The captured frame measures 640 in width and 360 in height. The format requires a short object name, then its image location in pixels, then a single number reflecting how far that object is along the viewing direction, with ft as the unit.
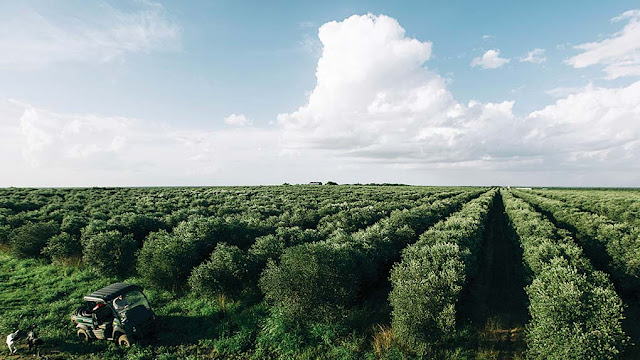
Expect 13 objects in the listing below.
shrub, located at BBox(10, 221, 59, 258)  94.32
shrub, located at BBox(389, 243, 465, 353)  45.55
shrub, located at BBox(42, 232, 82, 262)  88.89
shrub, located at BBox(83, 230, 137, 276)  81.05
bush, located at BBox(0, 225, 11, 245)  105.91
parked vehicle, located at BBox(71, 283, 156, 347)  51.37
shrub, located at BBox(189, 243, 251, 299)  64.18
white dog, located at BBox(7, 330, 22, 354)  50.02
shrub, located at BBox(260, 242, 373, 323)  54.34
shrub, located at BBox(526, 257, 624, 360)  38.73
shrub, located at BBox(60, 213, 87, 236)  101.04
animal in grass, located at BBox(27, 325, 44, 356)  49.89
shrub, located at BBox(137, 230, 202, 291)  71.15
